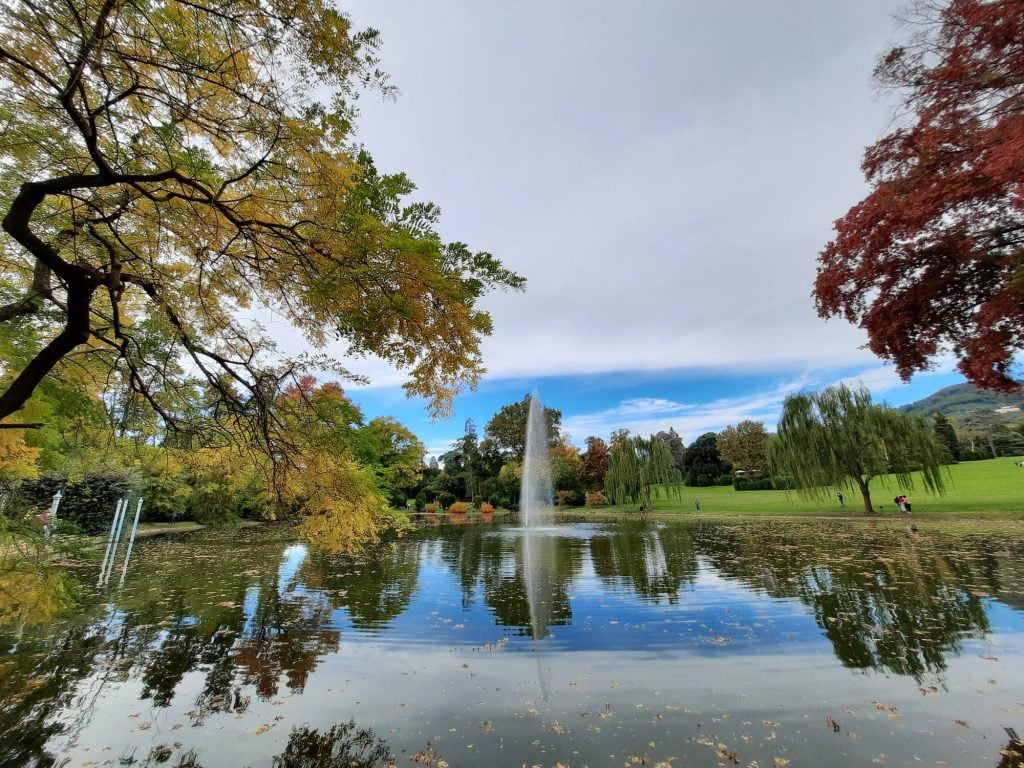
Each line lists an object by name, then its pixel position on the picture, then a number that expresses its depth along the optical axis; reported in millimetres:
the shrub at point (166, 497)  20000
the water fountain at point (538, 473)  34906
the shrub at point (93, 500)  13080
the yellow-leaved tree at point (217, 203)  2115
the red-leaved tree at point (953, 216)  4086
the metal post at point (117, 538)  10555
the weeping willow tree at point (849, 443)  17703
